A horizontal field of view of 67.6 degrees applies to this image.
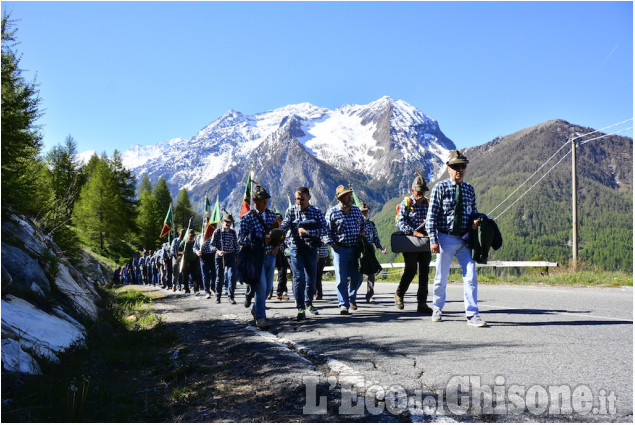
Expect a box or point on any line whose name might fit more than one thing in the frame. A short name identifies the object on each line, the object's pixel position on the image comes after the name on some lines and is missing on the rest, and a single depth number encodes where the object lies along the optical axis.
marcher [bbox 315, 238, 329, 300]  11.12
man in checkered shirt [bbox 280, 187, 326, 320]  7.73
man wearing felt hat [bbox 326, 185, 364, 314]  8.08
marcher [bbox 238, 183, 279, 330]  7.04
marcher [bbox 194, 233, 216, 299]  14.84
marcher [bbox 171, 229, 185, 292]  19.14
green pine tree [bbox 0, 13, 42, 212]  9.06
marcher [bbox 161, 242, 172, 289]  22.23
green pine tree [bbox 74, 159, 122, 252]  53.19
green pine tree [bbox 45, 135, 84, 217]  51.53
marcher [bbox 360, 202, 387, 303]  9.21
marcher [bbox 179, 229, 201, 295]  17.02
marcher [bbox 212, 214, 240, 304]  12.53
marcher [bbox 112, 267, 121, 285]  37.09
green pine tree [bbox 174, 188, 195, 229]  86.71
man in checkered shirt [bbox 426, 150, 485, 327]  6.38
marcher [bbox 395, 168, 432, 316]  7.92
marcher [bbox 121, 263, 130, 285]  38.51
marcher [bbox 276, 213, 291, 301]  12.63
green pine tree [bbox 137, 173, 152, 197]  115.81
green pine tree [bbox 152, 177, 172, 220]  81.53
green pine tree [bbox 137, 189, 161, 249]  64.25
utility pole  17.31
